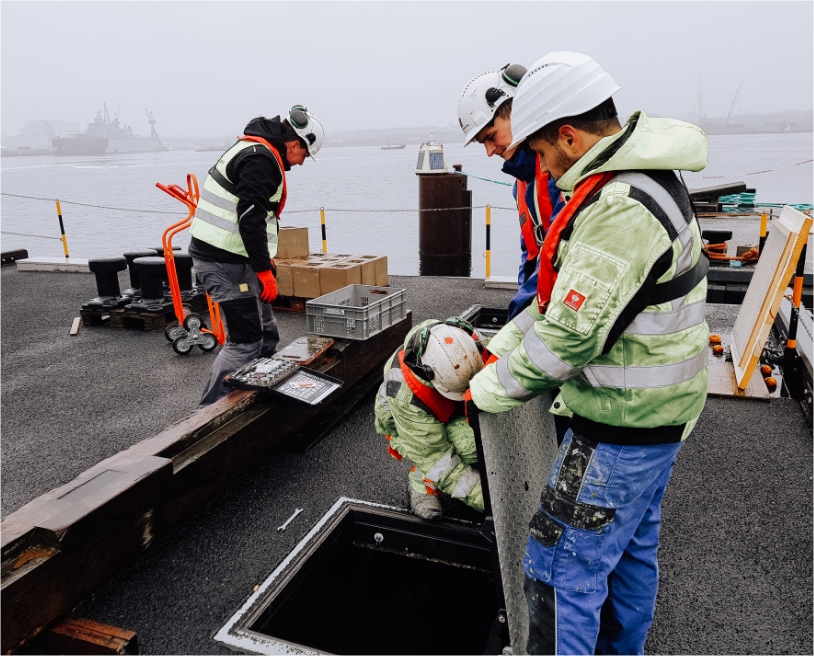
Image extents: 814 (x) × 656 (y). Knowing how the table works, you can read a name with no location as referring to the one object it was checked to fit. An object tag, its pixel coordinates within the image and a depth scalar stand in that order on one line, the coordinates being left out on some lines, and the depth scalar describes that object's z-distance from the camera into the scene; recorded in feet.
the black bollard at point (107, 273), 21.30
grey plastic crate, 13.61
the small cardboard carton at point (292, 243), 22.58
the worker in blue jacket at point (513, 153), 8.86
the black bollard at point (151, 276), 20.74
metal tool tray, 11.20
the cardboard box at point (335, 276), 21.27
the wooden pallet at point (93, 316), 21.35
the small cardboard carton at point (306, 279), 21.57
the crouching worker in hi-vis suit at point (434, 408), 8.39
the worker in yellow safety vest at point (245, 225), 12.46
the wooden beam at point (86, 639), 6.66
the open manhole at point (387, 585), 8.70
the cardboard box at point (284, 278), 22.13
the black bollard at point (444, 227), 36.50
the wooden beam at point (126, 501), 6.66
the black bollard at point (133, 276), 22.41
